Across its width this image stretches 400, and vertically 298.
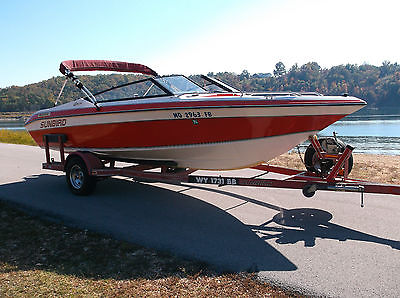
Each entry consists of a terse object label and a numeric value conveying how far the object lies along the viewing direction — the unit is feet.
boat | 15.24
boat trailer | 14.79
